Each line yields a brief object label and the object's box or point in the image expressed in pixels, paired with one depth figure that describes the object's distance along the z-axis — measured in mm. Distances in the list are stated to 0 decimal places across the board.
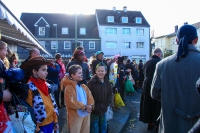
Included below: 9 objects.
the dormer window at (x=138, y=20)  46062
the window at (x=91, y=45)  42688
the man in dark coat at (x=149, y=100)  5734
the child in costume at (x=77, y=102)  4059
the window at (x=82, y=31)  43500
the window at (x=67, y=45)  42188
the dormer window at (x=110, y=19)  44688
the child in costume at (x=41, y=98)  3221
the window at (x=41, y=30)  42281
